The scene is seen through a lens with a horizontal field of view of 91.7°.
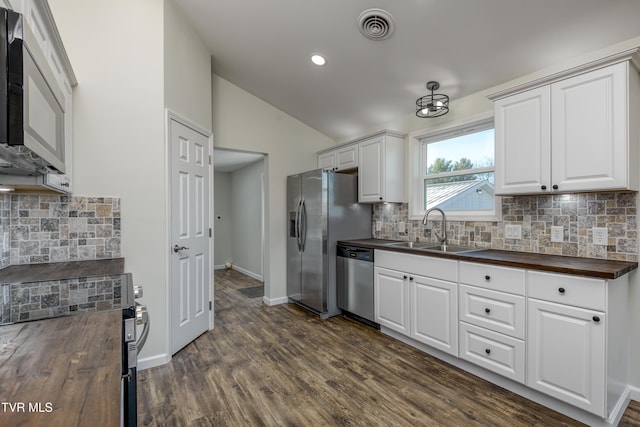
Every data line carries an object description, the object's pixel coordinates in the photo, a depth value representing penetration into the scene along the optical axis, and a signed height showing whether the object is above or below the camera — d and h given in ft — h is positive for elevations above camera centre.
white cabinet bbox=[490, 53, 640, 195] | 6.05 +1.69
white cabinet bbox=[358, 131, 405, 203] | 11.30 +1.66
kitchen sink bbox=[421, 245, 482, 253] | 9.03 -1.12
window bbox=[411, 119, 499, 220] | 9.64 +1.32
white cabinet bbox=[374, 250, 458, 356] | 8.16 -2.51
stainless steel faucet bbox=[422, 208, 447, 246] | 9.92 -0.50
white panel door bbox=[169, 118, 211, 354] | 8.93 -0.69
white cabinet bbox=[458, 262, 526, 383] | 6.78 -2.48
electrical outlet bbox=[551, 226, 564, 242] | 7.60 -0.56
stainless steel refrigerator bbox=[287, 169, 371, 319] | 11.86 -0.62
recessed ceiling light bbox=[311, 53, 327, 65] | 9.76 +4.87
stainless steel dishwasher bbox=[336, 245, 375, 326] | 10.80 -2.51
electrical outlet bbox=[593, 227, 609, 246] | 6.95 -0.56
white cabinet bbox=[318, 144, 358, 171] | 12.57 +2.34
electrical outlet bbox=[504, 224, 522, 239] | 8.41 -0.55
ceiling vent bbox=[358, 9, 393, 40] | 7.63 +4.78
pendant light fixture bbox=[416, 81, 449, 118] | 9.61 +3.45
